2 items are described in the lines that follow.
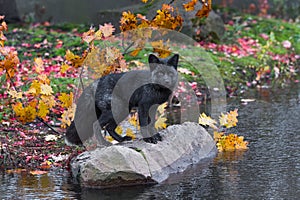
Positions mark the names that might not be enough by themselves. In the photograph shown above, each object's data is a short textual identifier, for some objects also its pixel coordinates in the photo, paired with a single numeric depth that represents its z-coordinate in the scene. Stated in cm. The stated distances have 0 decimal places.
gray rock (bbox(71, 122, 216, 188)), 932
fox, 1038
